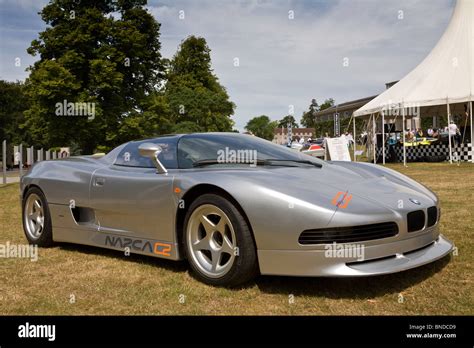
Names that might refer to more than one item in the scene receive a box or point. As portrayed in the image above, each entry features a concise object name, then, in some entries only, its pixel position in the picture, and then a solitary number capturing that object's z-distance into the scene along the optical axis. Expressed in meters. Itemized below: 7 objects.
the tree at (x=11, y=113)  44.19
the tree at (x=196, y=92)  43.22
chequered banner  16.56
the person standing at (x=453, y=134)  16.95
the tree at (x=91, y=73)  24.59
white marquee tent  15.91
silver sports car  2.99
